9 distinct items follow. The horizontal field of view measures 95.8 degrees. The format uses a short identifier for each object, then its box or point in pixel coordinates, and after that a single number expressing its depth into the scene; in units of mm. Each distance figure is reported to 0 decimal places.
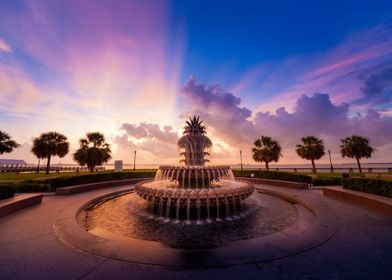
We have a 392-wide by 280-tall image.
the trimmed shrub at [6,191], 9781
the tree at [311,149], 40531
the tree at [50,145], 38656
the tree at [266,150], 39531
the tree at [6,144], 34438
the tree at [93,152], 34462
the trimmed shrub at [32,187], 14500
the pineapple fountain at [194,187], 8172
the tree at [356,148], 40031
